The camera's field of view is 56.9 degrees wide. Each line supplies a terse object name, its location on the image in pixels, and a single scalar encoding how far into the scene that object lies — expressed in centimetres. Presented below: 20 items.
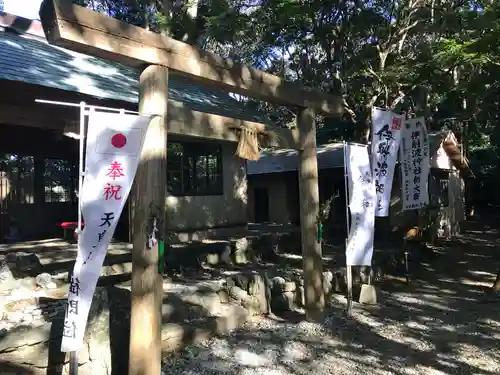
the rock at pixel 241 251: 1009
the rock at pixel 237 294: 699
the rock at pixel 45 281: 662
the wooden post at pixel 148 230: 426
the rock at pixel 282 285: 767
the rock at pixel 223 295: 694
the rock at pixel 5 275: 656
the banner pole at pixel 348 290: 724
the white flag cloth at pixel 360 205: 720
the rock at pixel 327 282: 814
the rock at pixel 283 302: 758
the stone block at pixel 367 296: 815
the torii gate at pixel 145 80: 393
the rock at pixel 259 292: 717
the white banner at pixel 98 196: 376
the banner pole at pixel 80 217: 371
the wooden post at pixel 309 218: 682
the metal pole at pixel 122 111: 386
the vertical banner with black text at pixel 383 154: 772
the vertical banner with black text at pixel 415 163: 911
